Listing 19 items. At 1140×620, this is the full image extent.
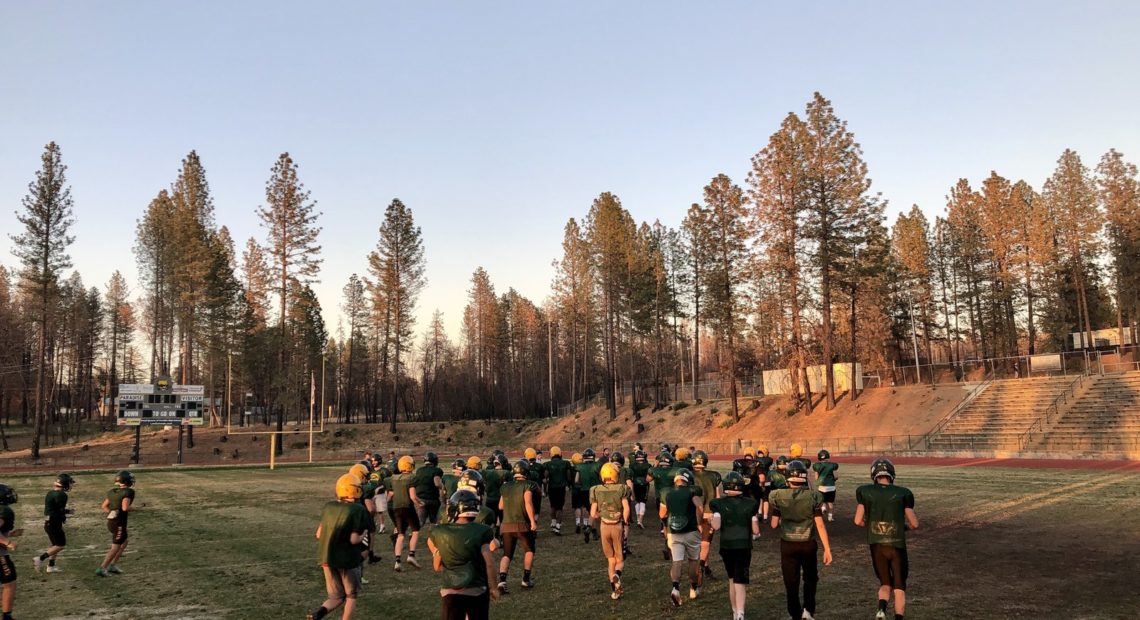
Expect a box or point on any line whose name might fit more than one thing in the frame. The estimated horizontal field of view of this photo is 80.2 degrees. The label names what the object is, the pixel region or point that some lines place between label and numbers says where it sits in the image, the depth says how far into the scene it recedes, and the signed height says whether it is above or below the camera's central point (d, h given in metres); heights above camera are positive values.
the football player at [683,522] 10.84 -2.37
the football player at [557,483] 17.88 -2.75
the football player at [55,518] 13.50 -2.54
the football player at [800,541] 9.34 -2.35
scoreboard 47.53 -1.08
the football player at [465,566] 7.05 -1.94
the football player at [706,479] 13.79 -2.15
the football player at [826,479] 17.72 -2.82
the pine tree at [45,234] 55.59 +13.05
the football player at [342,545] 8.83 -2.10
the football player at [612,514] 11.19 -2.33
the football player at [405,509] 14.26 -2.72
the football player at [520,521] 12.12 -2.57
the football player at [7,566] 10.12 -2.58
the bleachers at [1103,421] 33.41 -3.11
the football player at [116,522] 13.63 -2.66
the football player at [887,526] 9.20 -2.15
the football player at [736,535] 9.50 -2.34
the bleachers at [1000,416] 38.84 -3.06
